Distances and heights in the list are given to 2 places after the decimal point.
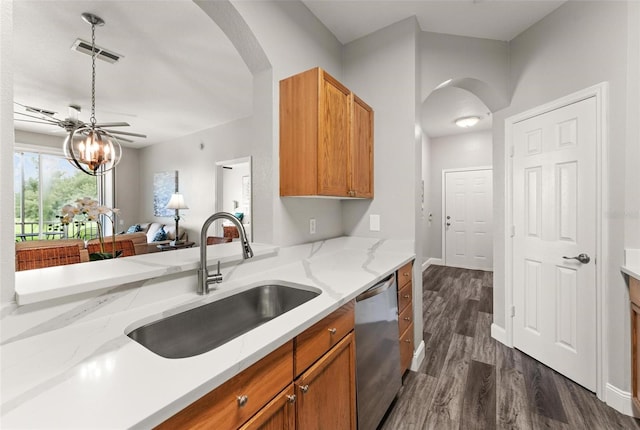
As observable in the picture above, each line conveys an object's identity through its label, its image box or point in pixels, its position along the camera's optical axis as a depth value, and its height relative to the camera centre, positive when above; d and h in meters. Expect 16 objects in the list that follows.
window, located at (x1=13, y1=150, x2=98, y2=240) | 5.20 +0.47
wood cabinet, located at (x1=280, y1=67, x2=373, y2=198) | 1.68 +0.49
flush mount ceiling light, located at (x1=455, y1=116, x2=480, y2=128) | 4.38 +1.45
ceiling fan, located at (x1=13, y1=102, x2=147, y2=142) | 3.33 +1.50
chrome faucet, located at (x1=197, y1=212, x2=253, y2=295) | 1.21 -0.17
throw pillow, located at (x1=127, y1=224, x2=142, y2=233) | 5.98 -0.29
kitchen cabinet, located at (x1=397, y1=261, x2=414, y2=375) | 1.89 -0.71
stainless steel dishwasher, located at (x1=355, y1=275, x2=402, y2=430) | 1.38 -0.74
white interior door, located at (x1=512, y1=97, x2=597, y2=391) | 1.92 -0.20
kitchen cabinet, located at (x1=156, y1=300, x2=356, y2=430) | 0.71 -0.55
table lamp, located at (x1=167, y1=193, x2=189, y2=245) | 4.98 +0.21
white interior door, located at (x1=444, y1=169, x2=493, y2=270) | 5.20 -0.12
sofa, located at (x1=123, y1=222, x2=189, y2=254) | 5.55 -0.31
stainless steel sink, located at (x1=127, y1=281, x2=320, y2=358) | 1.04 -0.46
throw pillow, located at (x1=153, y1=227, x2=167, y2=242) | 5.42 -0.41
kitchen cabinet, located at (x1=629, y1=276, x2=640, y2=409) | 1.61 -0.74
